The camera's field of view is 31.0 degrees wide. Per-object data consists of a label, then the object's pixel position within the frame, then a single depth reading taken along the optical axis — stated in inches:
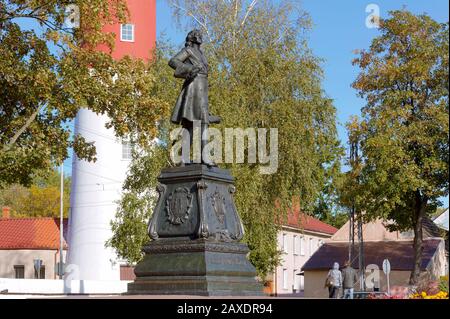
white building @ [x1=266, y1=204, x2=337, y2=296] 2437.3
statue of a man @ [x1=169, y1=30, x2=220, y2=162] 577.0
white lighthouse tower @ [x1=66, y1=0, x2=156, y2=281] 1622.8
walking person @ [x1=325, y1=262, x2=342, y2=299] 946.7
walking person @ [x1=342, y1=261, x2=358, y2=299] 919.0
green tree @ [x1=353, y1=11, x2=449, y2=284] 1282.0
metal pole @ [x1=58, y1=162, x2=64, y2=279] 1809.8
